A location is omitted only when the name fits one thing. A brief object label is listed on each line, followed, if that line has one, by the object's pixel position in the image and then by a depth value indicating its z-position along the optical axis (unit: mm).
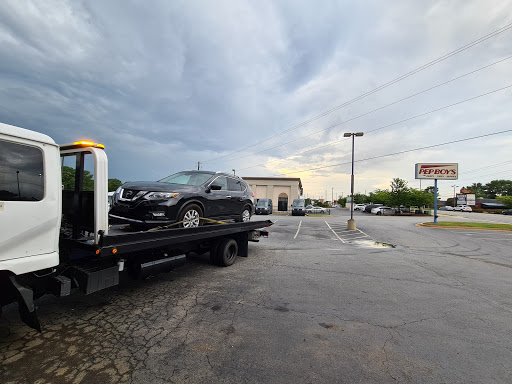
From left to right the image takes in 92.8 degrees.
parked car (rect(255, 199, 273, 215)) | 29656
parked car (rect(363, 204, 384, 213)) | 50844
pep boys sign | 25531
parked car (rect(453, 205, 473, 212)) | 58775
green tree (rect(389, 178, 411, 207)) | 37812
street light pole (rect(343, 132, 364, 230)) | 17239
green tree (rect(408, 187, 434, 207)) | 36750
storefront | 46531
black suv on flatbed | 4359
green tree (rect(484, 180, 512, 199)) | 100062
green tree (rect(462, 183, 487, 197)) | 103581
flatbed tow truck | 2566
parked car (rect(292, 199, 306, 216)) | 32250
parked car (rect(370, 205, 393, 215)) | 42094
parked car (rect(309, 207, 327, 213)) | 41481
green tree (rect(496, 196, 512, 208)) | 55844
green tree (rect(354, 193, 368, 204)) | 94812
